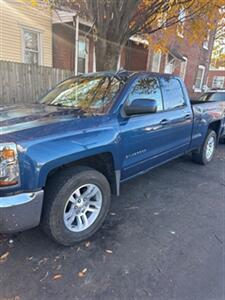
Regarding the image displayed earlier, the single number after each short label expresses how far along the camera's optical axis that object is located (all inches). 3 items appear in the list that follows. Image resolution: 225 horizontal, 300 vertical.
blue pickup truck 79.5
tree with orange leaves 208.5
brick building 379.7
